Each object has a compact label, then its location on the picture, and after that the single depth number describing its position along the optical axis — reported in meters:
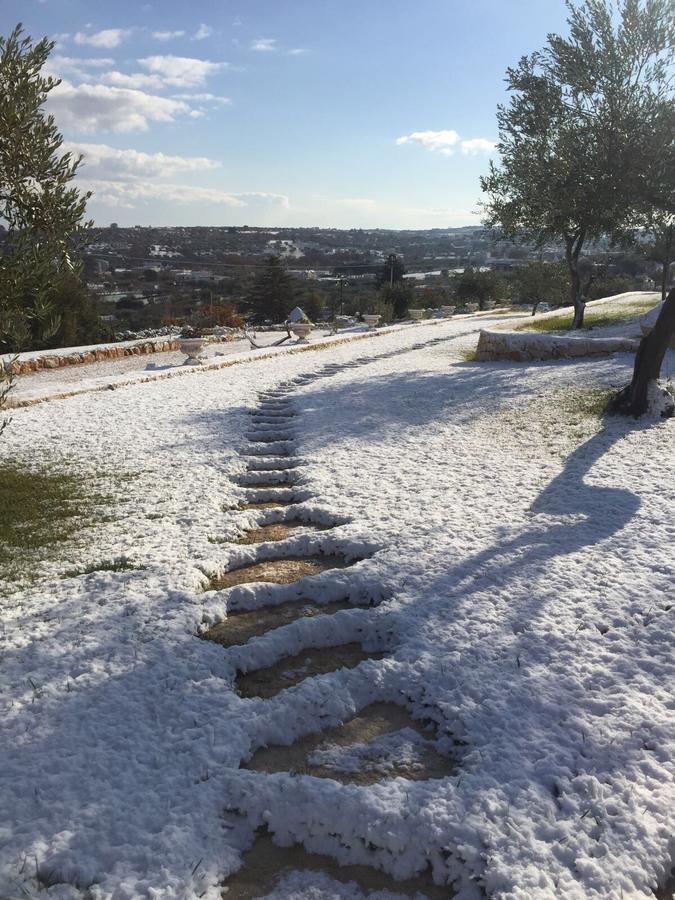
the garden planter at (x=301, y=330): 19.62
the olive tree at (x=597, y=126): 11.27
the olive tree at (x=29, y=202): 4.21
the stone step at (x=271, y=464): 6.61
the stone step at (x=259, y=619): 3.50
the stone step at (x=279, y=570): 4.14
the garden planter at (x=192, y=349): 14.78
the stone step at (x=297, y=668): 3.10
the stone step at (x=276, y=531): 4.83
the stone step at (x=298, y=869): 2.05
